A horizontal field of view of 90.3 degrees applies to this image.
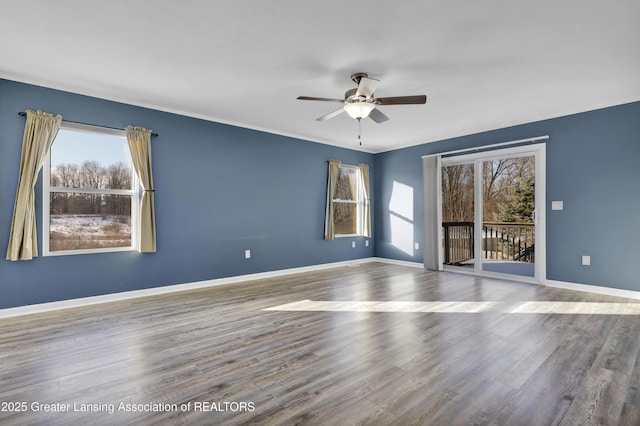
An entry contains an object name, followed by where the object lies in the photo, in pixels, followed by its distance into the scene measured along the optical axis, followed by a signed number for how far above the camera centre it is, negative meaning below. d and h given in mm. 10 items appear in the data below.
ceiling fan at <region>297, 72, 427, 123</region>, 3188 +1196
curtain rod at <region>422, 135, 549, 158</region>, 4973 +1170
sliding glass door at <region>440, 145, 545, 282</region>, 5102 +27
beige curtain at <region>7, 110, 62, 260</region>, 3443 +322
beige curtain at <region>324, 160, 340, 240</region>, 6492 +276
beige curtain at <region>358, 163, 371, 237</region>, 7238 +258
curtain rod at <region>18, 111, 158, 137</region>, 3535 +1142
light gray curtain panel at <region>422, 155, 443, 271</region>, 6234 -22
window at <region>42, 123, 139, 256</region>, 3785 +292
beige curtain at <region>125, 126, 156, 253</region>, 4241 +492
